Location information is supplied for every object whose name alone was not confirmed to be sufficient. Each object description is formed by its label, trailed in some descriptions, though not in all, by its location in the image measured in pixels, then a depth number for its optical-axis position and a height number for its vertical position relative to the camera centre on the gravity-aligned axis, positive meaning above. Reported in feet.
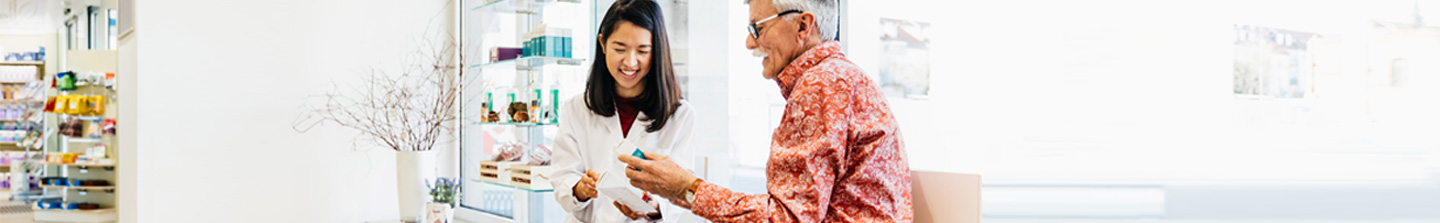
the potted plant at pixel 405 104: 16.96 +0.06
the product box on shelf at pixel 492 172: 13.25 -0.84
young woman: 9.64 -0.03
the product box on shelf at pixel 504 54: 13.17 +0.70
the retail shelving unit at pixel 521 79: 12.39 +0.37
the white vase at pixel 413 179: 15.88 -1.12
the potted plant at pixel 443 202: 15.38 -1.44
